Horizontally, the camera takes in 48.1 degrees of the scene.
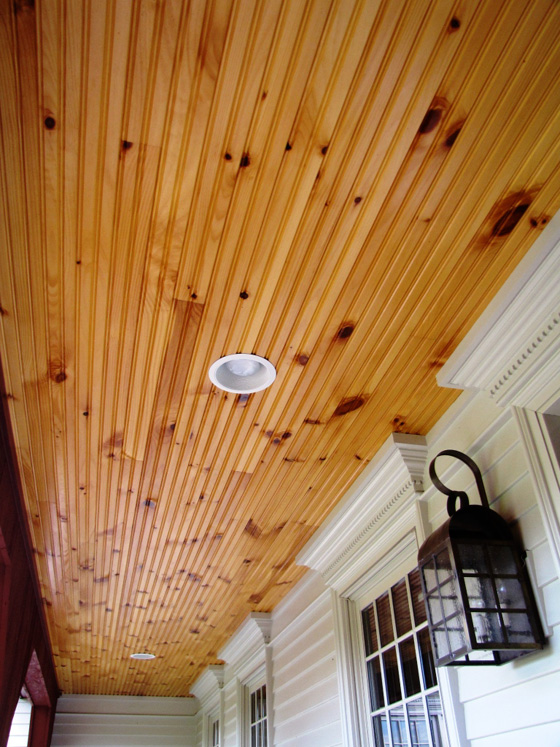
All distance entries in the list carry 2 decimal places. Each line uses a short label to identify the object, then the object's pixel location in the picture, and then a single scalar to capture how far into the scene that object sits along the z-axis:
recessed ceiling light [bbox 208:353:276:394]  2.31
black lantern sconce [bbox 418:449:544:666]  1.90
